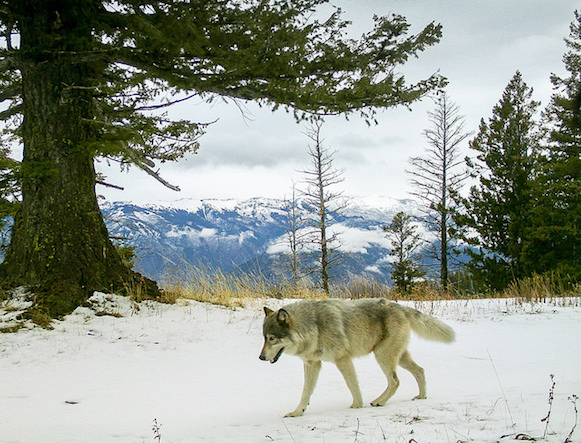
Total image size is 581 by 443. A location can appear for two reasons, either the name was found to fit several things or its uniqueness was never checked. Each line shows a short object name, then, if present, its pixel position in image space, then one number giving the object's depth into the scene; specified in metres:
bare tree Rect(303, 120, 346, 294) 25.45
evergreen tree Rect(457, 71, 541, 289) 24.80
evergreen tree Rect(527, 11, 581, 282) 22.67
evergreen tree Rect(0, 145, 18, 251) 10.60
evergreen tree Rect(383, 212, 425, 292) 36.78
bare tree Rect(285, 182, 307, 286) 28.44
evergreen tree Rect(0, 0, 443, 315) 7.14
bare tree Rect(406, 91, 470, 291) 26.52
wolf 4.53
